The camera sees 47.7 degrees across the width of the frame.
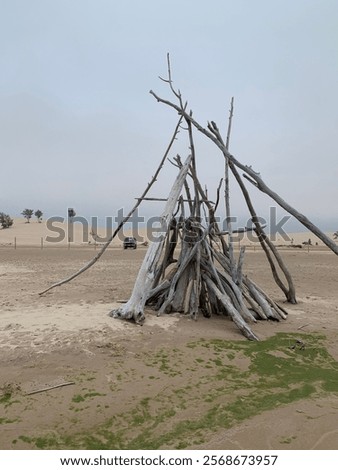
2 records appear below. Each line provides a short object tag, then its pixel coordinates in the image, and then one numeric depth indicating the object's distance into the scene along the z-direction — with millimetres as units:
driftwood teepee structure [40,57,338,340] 6133
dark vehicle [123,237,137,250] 32844
